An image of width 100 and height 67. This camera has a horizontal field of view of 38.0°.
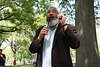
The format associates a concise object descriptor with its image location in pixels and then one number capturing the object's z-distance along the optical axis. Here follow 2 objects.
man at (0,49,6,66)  9.37
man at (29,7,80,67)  2.05
